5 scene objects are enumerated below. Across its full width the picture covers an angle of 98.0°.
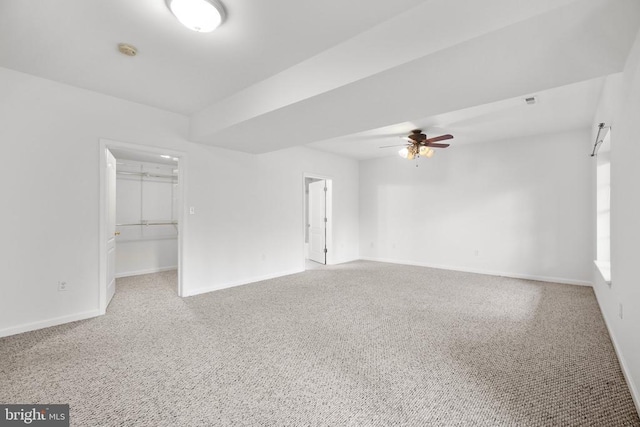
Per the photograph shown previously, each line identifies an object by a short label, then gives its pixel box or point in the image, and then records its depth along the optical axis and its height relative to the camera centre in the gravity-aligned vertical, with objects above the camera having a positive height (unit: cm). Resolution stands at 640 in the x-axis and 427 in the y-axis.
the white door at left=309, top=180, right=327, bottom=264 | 675 -22
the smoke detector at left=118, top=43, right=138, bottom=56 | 233 +140
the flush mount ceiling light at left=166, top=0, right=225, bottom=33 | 179 +133
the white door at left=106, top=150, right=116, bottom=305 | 357 -13
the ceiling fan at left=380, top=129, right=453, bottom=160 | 463 +115
